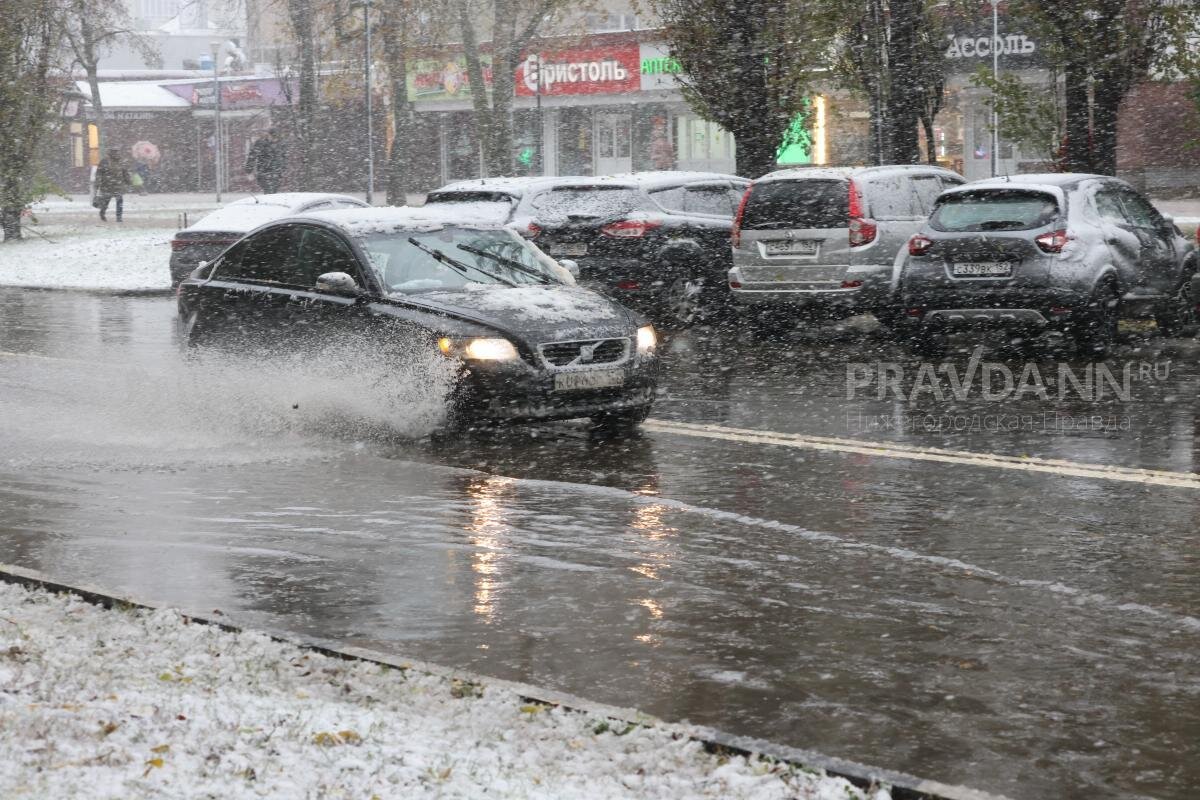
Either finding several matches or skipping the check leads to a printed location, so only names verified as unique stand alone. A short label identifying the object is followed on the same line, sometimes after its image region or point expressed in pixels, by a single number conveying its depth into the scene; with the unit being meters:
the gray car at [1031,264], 14.72
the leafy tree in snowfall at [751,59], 24.36
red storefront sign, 54.44
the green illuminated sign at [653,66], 52.59
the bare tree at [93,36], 40.34
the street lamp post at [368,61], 38.97
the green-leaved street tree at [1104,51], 20.81
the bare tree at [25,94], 32.88
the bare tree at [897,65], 23.59
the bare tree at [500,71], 37.81
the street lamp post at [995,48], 39.30
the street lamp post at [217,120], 53.19
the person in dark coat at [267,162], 43.03
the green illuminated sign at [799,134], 25.64
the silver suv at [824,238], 17.17
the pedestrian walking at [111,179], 41.44
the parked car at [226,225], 23.25
